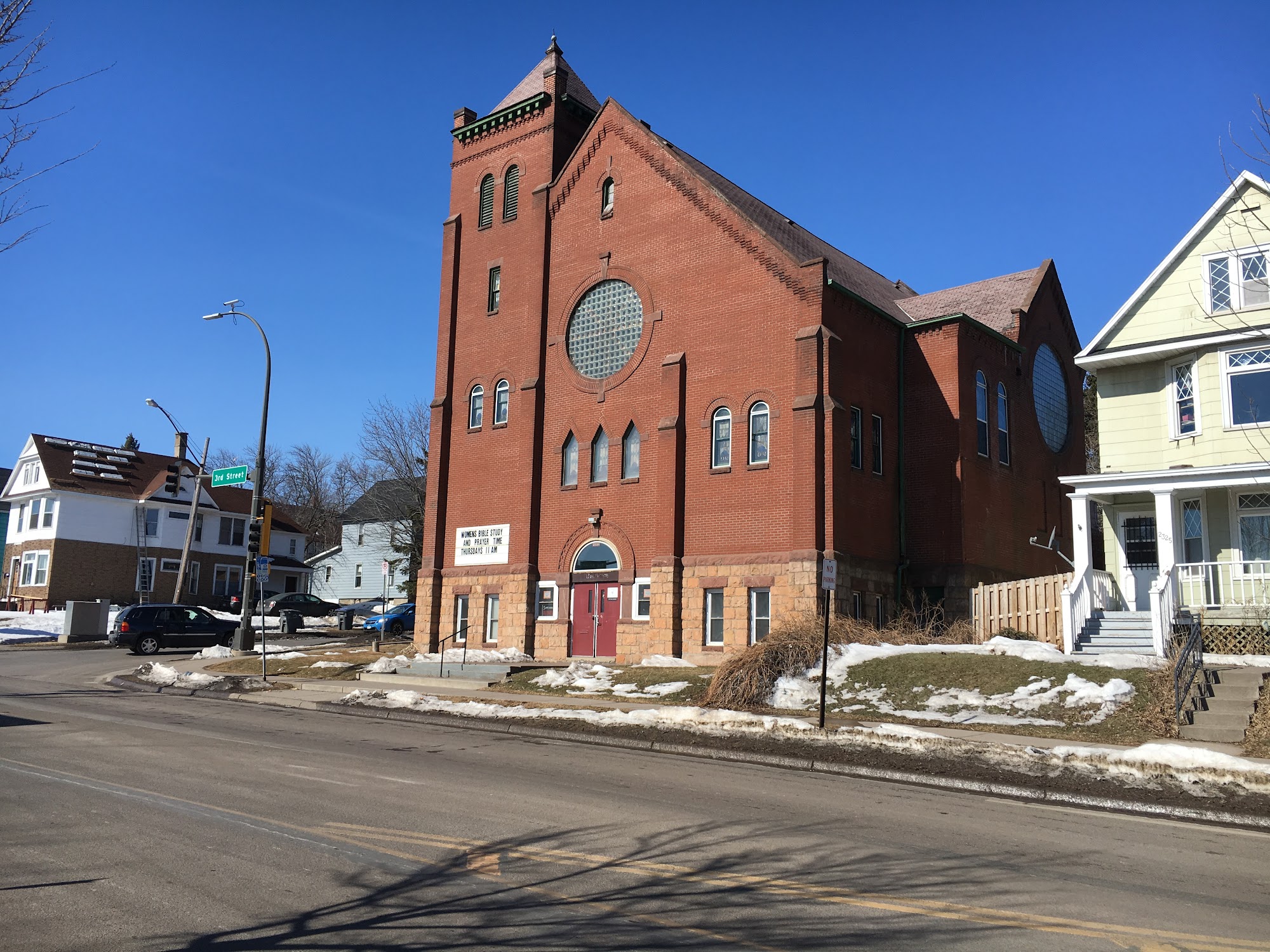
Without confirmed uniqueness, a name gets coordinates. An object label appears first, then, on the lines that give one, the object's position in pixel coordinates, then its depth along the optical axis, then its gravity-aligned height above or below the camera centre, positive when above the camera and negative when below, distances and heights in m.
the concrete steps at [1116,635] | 20.16 +0.11
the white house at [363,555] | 61.50 +4.50
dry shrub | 18.52 -0.45
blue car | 45.97 +0.04
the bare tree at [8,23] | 8.81 +5.07
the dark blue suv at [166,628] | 34.72 -0.41
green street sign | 31.05 +4.34
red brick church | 26.27 +6.24
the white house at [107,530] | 54.91 +4.80
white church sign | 31.39 +2.49
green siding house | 21.23 +4.62
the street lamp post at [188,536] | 43.09 +3.56
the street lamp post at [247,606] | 30.67 +0.37
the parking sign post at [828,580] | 14.60 +0.77
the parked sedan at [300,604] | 53.98 +0.86
